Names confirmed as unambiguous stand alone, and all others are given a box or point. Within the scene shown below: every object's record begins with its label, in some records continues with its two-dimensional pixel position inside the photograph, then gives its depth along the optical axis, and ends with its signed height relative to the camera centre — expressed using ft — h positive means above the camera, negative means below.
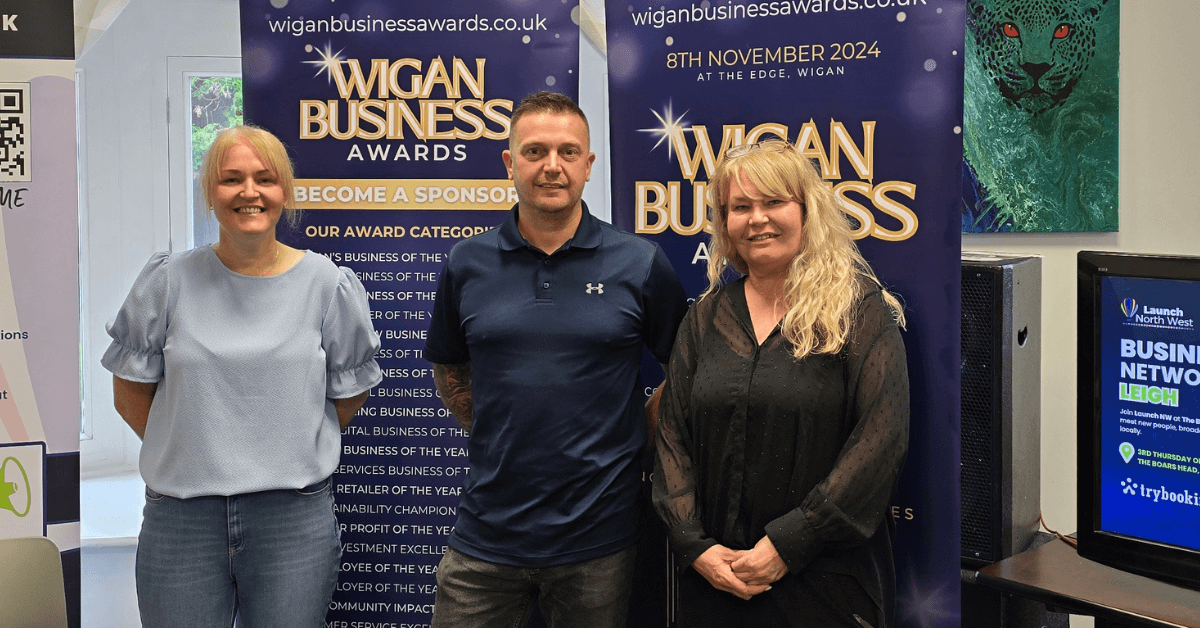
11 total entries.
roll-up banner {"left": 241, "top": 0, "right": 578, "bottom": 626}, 8.60 +1.25
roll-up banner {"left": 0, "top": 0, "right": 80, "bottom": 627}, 8.65 +0.36
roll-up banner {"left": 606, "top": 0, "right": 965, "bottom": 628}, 6.89 +1.32
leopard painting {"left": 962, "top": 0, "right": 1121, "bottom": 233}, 9.28 +1.86
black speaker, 6.73 -0.75
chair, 5.92 -1.75
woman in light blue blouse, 6.38 -0.70
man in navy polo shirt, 6.43 -0.63
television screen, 5.38 -0.69
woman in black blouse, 5.59 -0.78
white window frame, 16.72 +3.28
